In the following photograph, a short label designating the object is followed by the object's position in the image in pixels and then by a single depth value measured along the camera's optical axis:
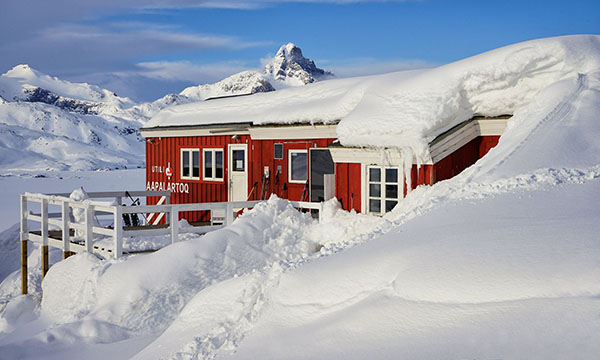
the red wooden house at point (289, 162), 11.96
